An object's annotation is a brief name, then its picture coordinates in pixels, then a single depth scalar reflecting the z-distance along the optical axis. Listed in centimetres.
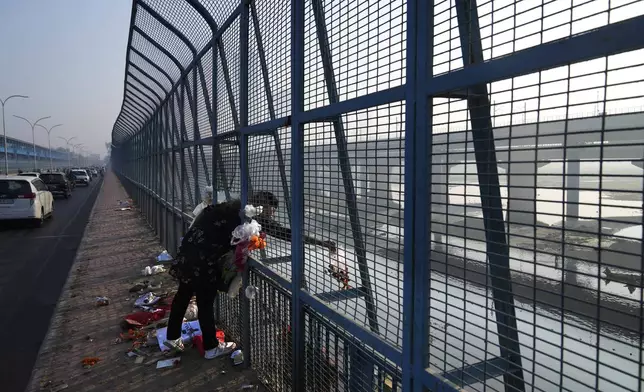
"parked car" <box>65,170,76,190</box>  3732
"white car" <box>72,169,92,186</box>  4031
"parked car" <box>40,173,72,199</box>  2530
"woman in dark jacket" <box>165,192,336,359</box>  429
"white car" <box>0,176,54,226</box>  1389
